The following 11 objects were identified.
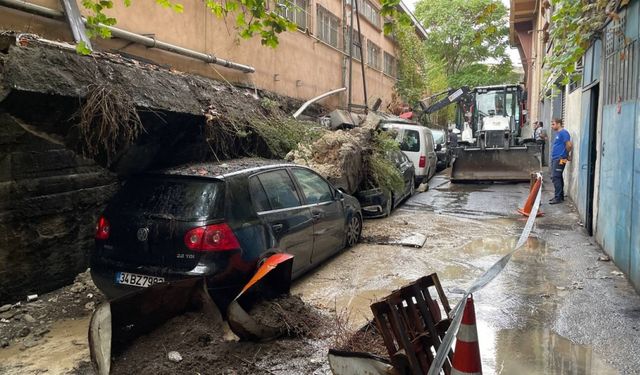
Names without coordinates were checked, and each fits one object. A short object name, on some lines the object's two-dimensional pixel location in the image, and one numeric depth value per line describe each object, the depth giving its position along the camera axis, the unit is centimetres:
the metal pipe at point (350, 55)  1852
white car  1445
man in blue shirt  1063
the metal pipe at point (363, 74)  1845
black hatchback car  433
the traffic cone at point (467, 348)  263
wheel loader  1459
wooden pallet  289
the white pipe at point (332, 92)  1538
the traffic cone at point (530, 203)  1005
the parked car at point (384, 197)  974
